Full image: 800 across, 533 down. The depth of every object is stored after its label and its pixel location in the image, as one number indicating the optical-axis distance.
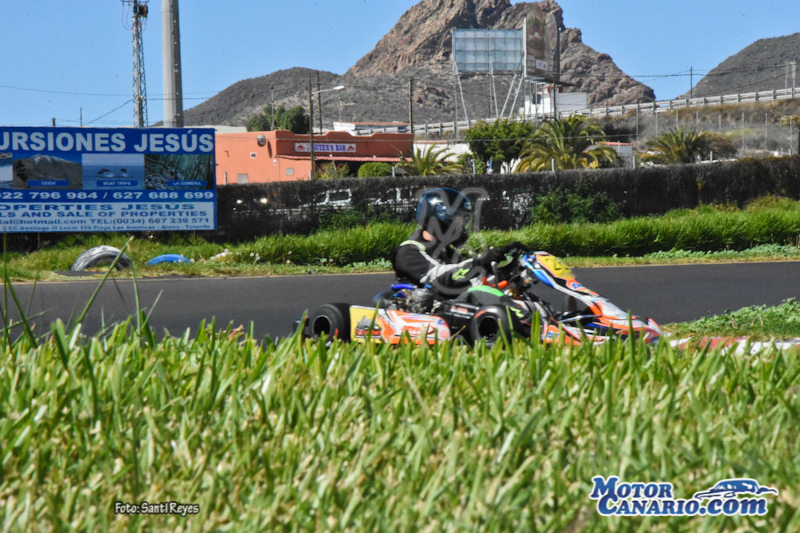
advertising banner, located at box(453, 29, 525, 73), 125.19
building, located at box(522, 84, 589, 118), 129.50
